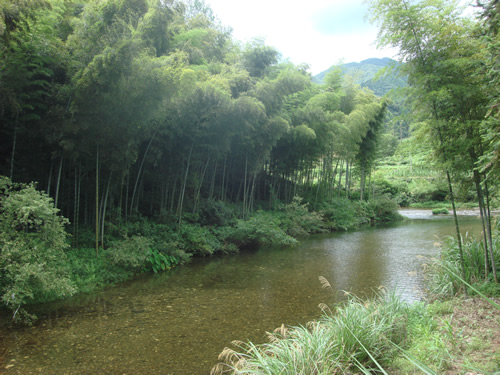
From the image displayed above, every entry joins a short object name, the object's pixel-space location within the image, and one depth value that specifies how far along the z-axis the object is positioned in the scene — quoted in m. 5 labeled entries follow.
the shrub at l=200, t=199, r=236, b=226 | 10.30
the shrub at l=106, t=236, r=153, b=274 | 6.70
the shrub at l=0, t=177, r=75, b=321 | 4.33
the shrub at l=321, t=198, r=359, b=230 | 15.31
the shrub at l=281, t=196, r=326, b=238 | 12.65
